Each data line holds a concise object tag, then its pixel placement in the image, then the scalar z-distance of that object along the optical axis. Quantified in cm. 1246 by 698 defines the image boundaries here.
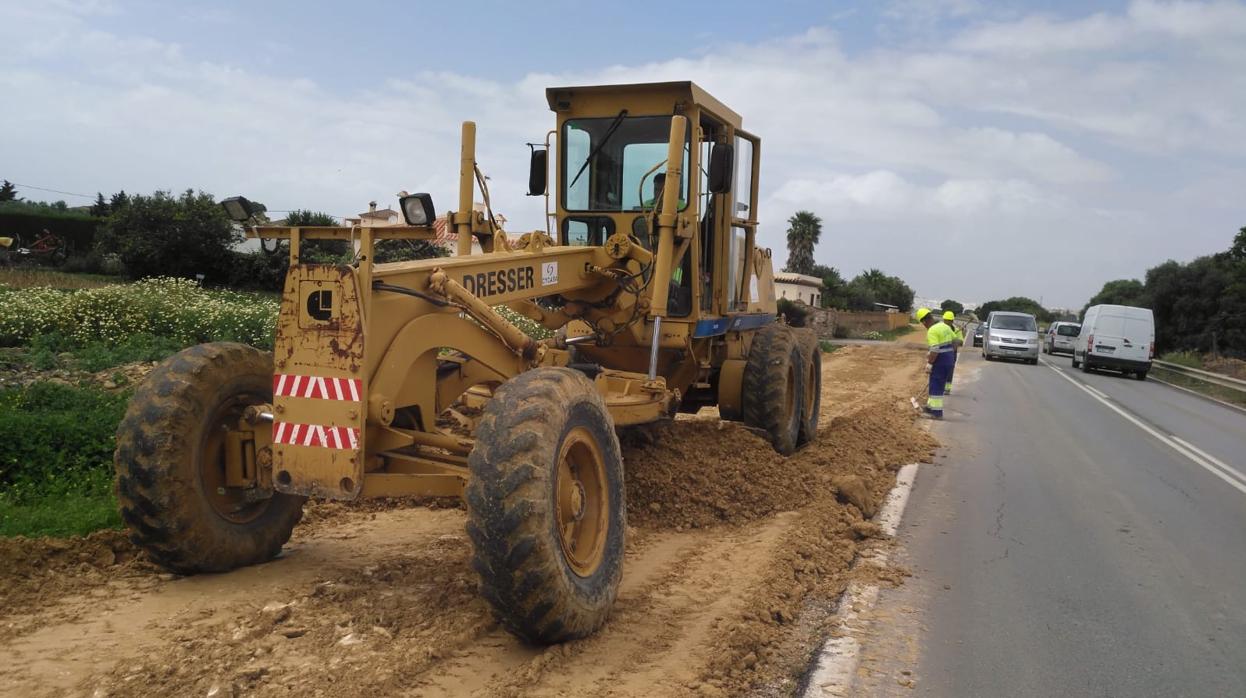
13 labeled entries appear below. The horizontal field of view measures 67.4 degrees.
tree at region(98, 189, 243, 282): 2344
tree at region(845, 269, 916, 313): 8931
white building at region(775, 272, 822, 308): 6512
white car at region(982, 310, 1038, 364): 2984
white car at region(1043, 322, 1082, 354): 3838
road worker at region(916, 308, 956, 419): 1397
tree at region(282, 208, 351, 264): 2318
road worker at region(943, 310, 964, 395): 1428
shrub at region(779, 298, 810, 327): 4269
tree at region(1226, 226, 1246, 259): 4875
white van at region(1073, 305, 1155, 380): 2684
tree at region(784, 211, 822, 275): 8544
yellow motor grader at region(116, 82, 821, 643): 407
